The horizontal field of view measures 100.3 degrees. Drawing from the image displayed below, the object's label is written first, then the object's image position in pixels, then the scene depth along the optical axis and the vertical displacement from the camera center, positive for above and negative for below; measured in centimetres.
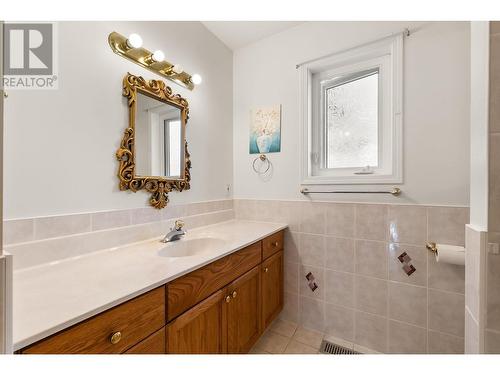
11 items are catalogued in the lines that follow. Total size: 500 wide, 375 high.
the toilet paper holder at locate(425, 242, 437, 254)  120 -36
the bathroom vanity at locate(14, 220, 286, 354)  54 -40
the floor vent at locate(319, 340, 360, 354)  139 -113
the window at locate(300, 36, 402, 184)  136 +51
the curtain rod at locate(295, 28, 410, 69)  129 +95
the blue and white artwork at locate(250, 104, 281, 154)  175 +47
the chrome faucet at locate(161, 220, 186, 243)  123 -29
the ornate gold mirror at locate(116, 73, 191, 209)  115 +26
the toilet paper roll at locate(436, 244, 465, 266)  110 -38
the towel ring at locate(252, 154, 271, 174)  179 +21
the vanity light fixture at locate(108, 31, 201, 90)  110 +75
